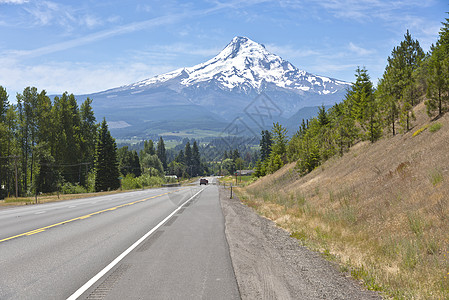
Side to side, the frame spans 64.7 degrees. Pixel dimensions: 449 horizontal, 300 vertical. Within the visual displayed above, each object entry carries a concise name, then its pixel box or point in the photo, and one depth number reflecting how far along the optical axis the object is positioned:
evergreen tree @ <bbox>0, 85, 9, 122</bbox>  57.62
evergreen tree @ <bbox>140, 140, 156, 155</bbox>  172.88
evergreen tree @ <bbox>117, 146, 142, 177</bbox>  116.99
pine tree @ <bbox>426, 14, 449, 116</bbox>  24.98
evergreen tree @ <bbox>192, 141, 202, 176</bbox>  198.00
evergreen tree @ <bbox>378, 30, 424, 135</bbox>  31.19
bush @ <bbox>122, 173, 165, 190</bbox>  87.11
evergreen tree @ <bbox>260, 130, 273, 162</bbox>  131.12
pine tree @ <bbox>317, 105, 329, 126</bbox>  58.70
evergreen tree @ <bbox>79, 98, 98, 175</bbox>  75.50
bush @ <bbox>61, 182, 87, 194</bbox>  64.25
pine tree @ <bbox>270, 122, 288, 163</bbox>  76.25
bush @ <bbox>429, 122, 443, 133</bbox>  20.80
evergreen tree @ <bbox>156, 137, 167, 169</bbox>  187.62
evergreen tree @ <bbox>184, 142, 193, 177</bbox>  195.91
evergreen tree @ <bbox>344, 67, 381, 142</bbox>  34.03
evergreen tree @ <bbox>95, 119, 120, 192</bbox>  71.19
